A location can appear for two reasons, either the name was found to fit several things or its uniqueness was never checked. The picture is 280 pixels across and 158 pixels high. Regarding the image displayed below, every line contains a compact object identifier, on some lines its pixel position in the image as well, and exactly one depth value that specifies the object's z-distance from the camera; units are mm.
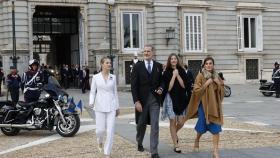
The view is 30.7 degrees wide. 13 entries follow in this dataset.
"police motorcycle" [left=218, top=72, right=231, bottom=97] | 24359
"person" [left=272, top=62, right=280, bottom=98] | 23234
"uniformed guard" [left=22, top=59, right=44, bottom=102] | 12211
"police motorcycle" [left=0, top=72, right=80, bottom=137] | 11281
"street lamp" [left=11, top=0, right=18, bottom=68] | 25016
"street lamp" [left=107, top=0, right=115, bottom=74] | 24675
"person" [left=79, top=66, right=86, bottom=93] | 26816
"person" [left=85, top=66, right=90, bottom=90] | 27486
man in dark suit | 8688
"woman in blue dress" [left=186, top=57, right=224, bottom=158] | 8422
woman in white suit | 8617
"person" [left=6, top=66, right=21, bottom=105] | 19172
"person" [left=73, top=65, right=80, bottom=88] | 29141
